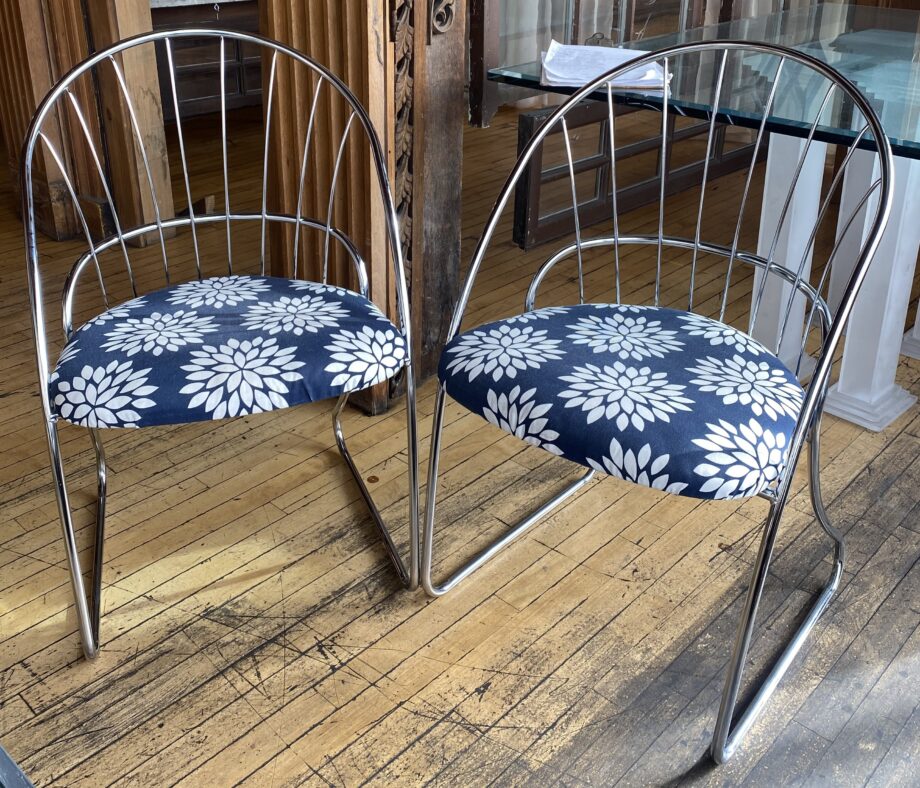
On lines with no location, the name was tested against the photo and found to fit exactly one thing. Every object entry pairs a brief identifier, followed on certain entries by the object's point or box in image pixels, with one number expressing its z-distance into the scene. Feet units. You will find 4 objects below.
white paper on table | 6.21
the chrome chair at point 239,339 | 4.06
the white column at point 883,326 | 6.05
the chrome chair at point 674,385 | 3.61
